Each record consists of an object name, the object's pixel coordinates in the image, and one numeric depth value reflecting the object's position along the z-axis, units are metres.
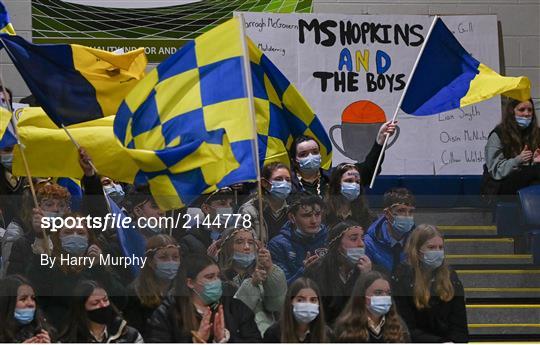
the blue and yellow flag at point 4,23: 18.25
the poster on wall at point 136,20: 25.75
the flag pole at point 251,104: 17.22
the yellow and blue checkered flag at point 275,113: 18.83
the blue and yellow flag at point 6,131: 17.56
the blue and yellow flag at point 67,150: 18.08
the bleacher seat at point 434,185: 25.06
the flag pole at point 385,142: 19.15
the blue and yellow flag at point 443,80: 19.80
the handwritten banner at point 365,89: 25.73
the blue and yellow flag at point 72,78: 18.12
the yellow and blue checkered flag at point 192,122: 17.41
